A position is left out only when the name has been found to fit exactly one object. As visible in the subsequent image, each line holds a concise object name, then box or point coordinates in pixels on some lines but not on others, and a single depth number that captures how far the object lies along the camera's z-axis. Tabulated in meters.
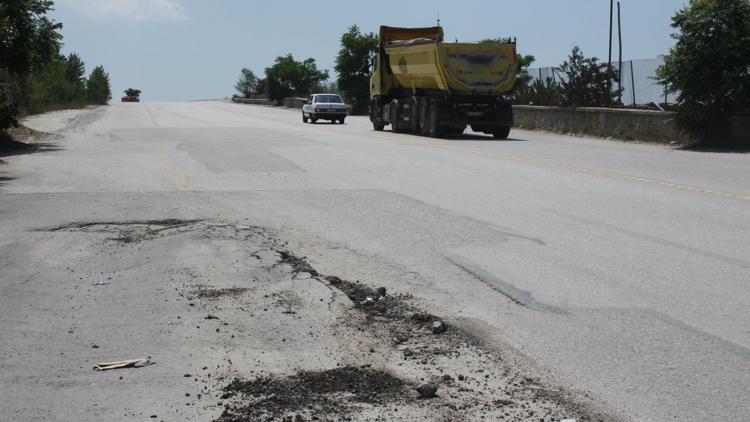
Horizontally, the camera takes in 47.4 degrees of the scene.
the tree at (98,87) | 92.76
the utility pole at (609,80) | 34.69
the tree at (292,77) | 91.38
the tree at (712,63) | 24.17
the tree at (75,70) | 85.13
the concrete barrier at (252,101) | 98.73
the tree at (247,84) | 122.33
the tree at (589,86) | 34.69
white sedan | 45.47
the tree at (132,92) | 135.38
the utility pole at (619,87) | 34.56
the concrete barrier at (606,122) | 27.66
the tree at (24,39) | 21.50
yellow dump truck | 29.11
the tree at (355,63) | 69.06
